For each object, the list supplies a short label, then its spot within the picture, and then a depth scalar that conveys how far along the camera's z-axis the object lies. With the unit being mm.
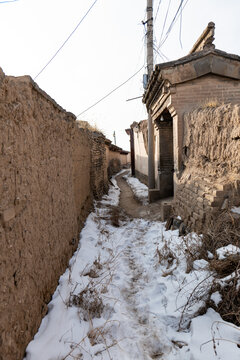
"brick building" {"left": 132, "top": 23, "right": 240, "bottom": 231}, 5230
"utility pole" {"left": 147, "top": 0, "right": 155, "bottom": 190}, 8453
